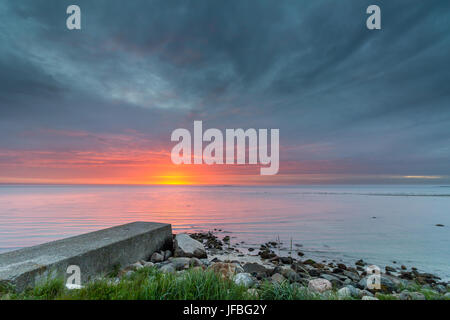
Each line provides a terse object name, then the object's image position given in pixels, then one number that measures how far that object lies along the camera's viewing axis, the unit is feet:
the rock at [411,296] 12.03
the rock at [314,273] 20.72
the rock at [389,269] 23.70
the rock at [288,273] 17.47
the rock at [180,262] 19.79
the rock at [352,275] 20.43
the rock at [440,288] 18.54
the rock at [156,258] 22.93
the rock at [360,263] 24.82
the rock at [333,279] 18.08
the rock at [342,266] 23.12
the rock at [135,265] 17.89
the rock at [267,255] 27.09
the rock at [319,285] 14.70
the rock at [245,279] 14.07
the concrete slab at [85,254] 11.85
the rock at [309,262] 25.03
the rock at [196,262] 21.00
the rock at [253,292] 10.53
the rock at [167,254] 24.47
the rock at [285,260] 25.40
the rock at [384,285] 16.89
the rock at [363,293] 14.31
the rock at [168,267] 17.04
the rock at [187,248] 24.43
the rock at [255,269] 19.51
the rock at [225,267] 14.78
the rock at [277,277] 16.84
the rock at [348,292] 13.35
